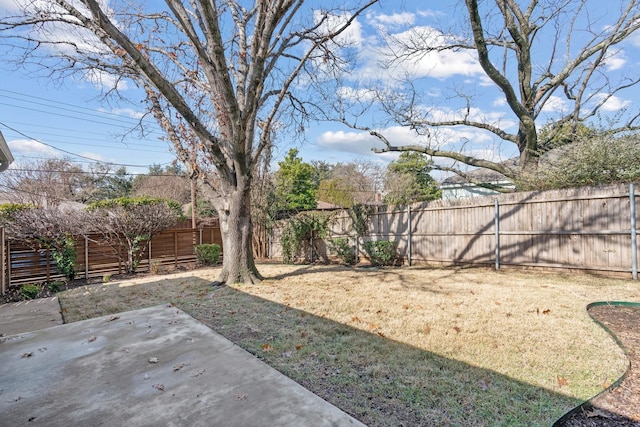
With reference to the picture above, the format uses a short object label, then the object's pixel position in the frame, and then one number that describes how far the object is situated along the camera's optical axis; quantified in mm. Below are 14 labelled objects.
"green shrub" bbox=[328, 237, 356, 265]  11086
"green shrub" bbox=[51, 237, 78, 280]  8766
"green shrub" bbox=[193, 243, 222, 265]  11570
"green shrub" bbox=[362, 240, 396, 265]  9992
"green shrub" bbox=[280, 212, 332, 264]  11984
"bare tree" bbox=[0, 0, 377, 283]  5988
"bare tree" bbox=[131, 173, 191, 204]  27109
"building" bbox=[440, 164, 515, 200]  17711
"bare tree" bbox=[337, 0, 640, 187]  9234
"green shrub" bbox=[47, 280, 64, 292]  7848
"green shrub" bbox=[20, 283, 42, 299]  7023
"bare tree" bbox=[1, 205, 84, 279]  8211
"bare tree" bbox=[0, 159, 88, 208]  17359
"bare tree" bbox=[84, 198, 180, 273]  9665
